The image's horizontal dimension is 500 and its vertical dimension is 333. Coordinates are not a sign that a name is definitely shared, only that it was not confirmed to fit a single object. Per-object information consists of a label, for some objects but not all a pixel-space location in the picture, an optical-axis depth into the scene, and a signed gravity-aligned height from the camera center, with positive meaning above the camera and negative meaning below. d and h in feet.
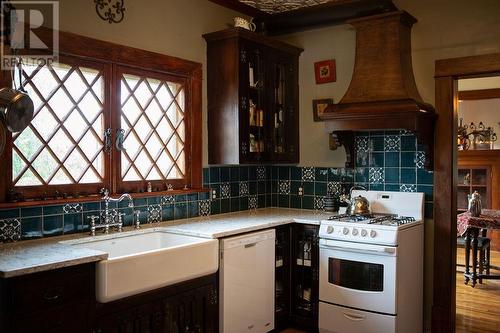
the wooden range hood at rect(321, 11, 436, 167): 11.85 +1.95
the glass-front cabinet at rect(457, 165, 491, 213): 25.08 -1.09
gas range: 11.27 -2.72
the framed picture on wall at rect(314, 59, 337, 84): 14.53 +2.81
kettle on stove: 13.29 -1.22
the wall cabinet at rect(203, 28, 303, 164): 13.00 +1.85
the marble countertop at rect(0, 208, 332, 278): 7.53 -1.58
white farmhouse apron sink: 8.27 -1.95
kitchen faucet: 10.51 -1.25
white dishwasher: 10.82 -2.91
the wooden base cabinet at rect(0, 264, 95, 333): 7.13 -2.21
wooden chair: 18.42 -3.63
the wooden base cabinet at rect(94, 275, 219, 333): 8.46 -2.89
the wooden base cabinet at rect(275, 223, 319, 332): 12.81 -3.15
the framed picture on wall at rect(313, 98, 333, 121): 14.64 +1.76
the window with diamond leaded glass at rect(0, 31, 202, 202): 9.66 +0.85
